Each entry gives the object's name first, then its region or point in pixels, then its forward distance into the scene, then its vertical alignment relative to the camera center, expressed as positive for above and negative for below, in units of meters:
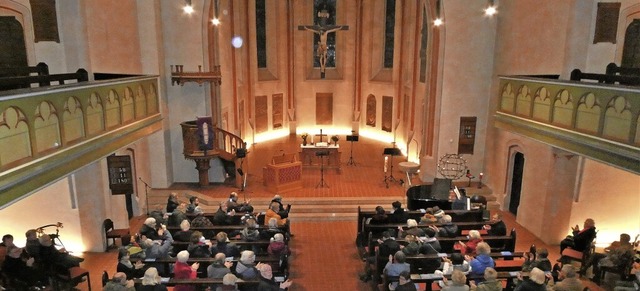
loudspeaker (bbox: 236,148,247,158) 14.12 -2.64
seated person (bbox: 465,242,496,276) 7.57 -3.24
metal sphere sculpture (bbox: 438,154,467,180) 15.05 -3.24
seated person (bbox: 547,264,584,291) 6.74 -3.19
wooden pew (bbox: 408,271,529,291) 7.46 -3.49
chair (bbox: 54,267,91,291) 8.70 -4.06
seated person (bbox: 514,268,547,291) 6.43 -3.08
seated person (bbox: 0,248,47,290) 8.00 -3.60
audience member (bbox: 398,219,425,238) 8.94 -3.25
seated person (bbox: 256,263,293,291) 6.84 -3.30
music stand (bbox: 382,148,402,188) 14.36 -2.80
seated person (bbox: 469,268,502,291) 6.63 -3.15
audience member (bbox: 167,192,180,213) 10.90 -3.28
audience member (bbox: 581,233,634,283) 8.79 -3.73
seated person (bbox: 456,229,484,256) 8.69 -3.40
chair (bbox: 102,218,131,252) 10.83 -3.99
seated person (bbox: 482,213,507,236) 9.62 -3.41
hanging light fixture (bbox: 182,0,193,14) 14.36 +1.97
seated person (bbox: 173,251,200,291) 7.66 -3.44
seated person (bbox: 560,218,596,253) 9.48 -3.54
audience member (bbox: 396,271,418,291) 6.65 -3.18
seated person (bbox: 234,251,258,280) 7.42 -3.29
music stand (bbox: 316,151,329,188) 15.04 -3.59
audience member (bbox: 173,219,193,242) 9.24 -3.42
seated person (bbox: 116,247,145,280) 7.67 -3.40
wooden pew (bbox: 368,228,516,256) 9.09 -3.53
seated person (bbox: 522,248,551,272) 7.39 -3.20
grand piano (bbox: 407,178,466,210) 11.74 -3.38
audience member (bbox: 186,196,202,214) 10.89 -3.38
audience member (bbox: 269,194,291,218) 10.76 -3.42
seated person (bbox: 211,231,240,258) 8.49 -3.39
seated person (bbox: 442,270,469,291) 6.60 -3.14
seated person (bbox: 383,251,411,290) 7.62 -3.36
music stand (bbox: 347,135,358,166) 16.41 -3.54
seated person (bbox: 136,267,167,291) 6.66 -3.16
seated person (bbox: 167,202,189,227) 9.98 -3.33
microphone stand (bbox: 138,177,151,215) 13.57 -3.80
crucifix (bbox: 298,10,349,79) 18.53 +1.68
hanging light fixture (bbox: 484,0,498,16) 14.09 +1.93
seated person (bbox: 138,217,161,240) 9.04 -3.27
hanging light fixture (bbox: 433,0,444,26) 14.59 +1.75
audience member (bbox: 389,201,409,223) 10.44 -3.40
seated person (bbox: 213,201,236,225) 10.36 -3.44
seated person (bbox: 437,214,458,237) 9.33 -3.31
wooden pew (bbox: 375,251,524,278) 8.12 -3.63
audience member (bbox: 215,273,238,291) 6.75 -3.24
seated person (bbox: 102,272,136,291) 6.56 -3.18
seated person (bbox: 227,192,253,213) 11.06 -3.39
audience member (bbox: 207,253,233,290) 7.55 -3.37
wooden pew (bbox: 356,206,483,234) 10.82 -3.53
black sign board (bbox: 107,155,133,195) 10.48 -2.45
